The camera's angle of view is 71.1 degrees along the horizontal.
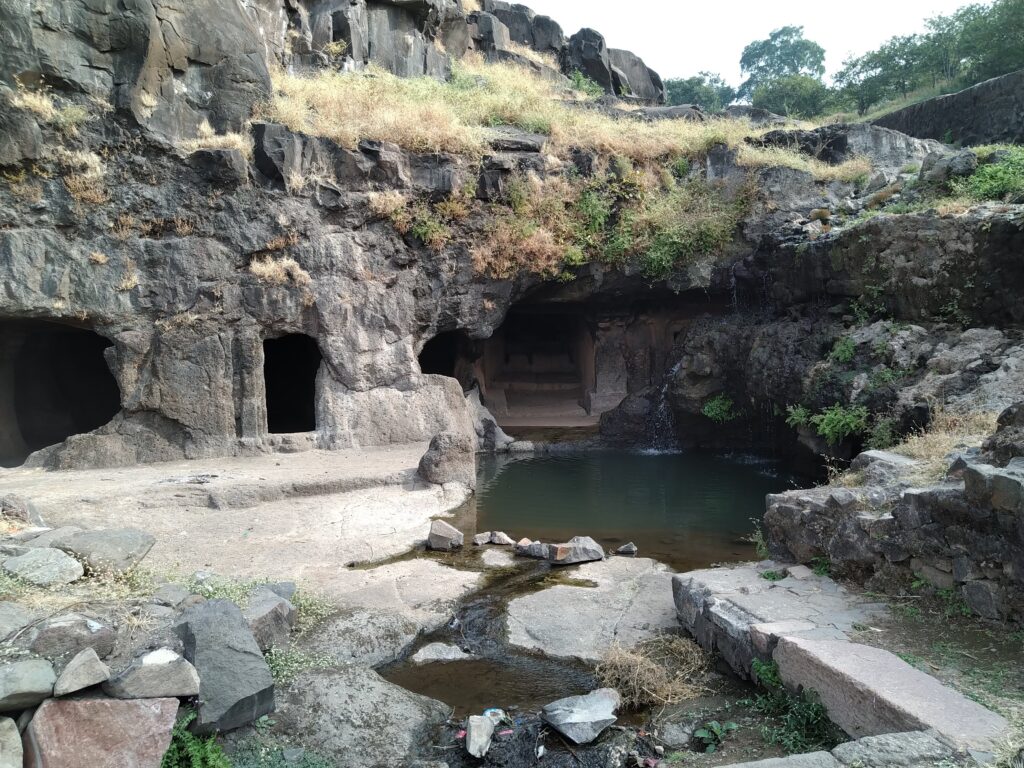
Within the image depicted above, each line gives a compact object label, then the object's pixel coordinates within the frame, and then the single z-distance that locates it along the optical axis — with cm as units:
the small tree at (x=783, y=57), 5059
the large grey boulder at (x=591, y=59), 2648
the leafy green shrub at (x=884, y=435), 966
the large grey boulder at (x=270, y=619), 513
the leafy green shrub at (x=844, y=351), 1148
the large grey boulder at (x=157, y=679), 383
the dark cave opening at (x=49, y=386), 1259
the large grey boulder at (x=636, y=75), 2794
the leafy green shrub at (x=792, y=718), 410
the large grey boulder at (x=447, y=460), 1002
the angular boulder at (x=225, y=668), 410
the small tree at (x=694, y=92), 4106
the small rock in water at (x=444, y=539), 830
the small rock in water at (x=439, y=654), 569
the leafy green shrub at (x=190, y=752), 384
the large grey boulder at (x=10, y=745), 344
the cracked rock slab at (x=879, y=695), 349
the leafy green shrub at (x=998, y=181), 1110
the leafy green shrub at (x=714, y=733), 436
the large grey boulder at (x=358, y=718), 438
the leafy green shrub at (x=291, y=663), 495
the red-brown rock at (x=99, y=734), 357
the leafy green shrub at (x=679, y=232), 1506
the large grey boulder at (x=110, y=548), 537
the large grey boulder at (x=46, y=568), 484
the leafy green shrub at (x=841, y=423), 1043
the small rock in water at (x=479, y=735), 440
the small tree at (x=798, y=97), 3397
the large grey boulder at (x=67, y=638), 394
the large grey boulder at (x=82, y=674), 371
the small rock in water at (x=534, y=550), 796
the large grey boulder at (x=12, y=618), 404
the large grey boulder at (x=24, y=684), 358
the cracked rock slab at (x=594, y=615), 586
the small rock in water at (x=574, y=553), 779
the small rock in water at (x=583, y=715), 449
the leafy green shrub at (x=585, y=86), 2445
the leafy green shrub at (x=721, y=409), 1490
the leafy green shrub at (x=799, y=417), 1168
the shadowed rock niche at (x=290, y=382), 1650
